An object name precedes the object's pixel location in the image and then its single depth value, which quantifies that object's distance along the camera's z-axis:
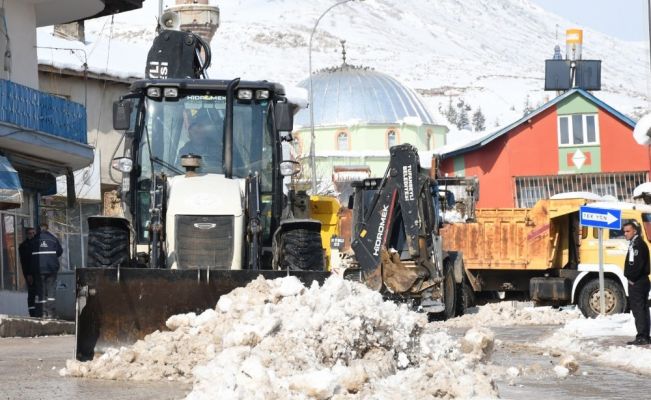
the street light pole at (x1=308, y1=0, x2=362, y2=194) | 52.77
